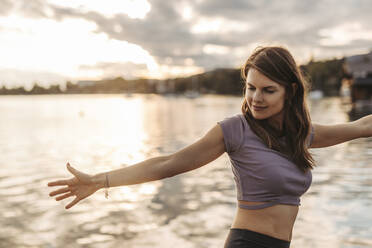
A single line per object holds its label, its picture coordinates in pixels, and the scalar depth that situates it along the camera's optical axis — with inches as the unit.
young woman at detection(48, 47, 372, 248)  83.1
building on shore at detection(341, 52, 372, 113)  1886.1
